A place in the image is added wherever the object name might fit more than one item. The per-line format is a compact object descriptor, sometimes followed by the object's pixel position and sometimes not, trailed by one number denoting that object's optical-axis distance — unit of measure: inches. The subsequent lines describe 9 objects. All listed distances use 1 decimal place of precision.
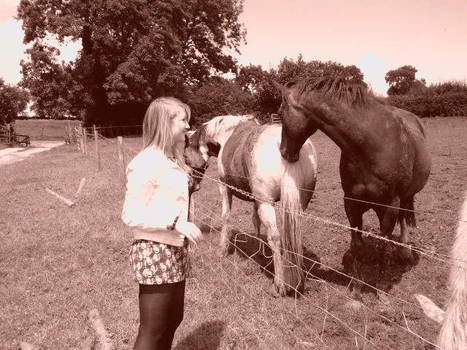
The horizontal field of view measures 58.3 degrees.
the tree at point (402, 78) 3686.0
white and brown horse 173.3
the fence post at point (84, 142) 807.7
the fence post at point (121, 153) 400.8
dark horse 161.2
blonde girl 93.4
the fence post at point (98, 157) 561.9
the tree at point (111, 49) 1155.9
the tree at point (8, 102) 1417.8
